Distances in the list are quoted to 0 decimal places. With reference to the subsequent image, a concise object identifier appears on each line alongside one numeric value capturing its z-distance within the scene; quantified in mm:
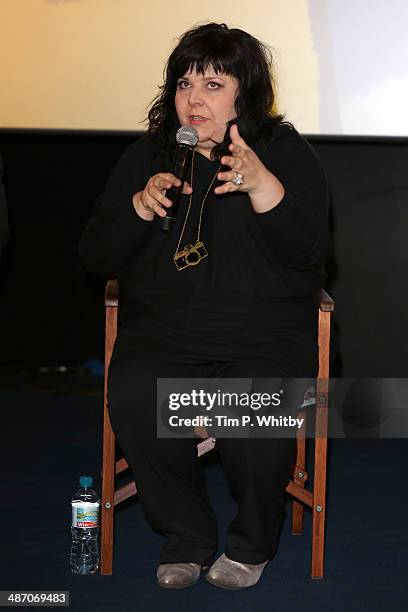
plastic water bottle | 4953
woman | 4723
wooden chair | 4930
